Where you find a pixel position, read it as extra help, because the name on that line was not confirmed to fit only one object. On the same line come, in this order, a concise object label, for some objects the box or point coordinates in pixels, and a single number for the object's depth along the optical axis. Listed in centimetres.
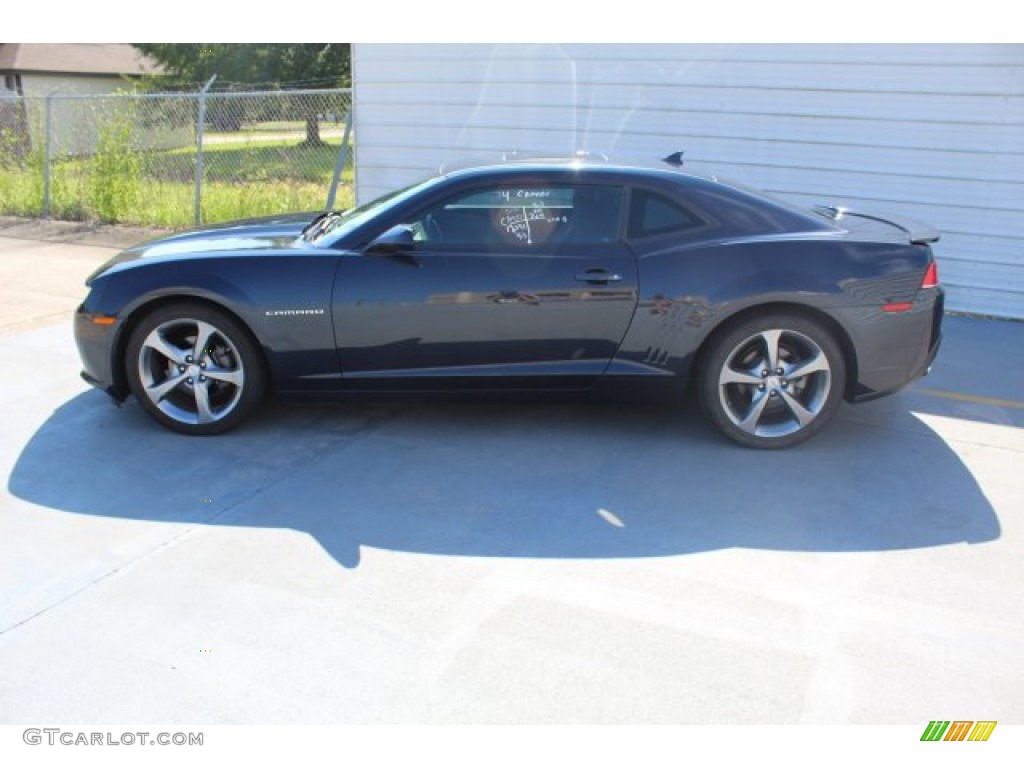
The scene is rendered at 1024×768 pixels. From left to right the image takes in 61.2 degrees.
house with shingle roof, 2912
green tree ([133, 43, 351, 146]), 2497
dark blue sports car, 441
